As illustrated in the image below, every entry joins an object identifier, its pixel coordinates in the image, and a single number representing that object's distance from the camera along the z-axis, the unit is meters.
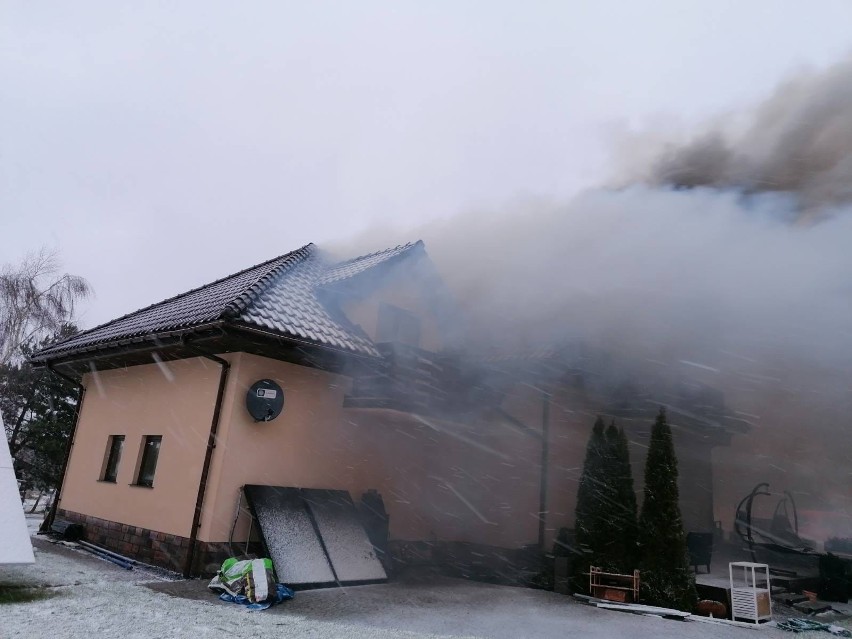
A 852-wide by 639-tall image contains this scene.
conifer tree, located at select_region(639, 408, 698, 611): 6.54
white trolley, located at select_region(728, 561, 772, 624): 6.13
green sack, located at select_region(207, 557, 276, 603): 5.69
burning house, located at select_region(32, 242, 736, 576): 7.36
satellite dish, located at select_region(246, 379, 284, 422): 7.35
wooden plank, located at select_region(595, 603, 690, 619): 6.23
